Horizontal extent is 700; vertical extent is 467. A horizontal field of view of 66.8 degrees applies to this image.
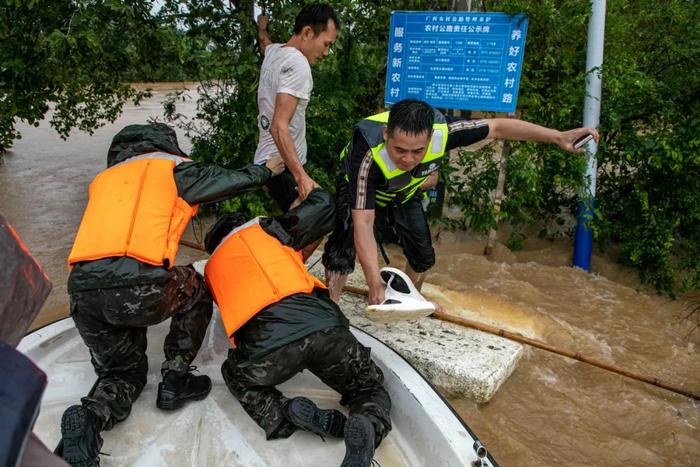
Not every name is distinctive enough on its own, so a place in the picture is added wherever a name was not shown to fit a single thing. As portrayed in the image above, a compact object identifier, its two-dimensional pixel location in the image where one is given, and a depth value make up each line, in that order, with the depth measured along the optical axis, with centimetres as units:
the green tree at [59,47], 349
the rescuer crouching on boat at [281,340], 219
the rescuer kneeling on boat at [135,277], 216
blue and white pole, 418
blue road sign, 414
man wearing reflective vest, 267
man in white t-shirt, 305
